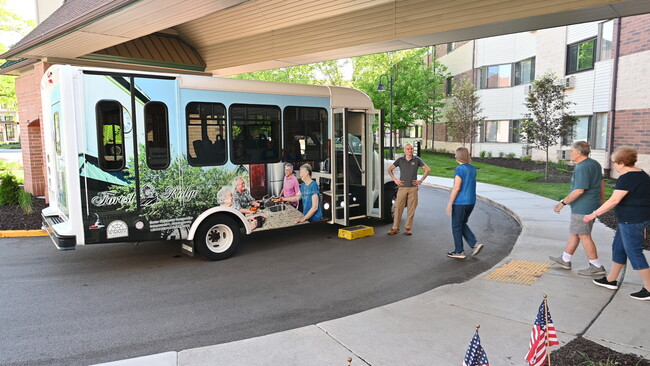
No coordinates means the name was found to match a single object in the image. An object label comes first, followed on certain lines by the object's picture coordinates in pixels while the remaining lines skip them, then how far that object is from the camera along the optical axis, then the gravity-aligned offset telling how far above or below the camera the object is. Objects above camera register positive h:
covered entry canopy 7.47 +2.12
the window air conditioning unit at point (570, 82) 20.76 +2.36
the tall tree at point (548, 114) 17.84 +0.79
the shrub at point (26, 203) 10.97 -1.61
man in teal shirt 6.21 -0.87
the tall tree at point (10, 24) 19.14 +4.81
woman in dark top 5.22 -0.85
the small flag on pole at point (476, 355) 2.73 -1.34
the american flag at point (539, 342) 3.12 -1.44
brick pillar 12.84 +0.07
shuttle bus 6.37 -0.28
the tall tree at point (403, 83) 29.56 +3.45
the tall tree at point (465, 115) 25.48 +1.09
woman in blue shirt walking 7.30 -1.03
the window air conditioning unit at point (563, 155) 21.30 -1.01
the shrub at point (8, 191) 11.89 -1.43
